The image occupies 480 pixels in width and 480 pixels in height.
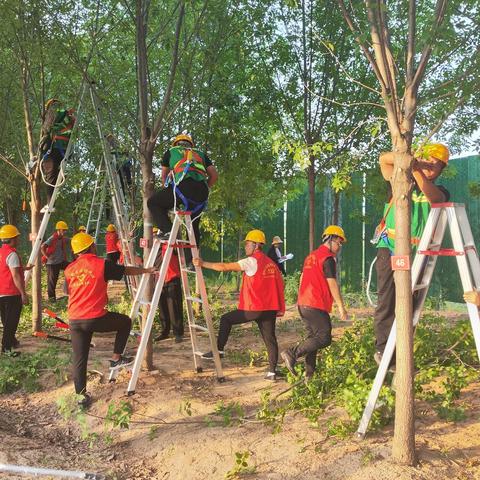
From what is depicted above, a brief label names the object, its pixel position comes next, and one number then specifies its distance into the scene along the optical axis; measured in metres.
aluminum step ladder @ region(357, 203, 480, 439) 3.96
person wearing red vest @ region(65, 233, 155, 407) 5.58
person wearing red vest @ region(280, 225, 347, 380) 5.67
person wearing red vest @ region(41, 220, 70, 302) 12.95
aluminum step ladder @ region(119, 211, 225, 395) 5.43
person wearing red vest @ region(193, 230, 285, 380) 6.16
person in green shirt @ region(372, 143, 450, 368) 4.39
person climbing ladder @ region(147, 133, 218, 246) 5.99
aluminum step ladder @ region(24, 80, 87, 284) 7.75
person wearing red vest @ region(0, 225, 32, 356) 7.37
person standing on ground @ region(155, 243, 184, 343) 8.16
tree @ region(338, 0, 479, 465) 3.61
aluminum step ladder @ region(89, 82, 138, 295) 7.07
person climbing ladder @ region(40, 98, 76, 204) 8.13
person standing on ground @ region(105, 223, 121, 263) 13.78
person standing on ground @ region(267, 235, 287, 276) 14.64
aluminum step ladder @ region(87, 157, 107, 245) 10.19
